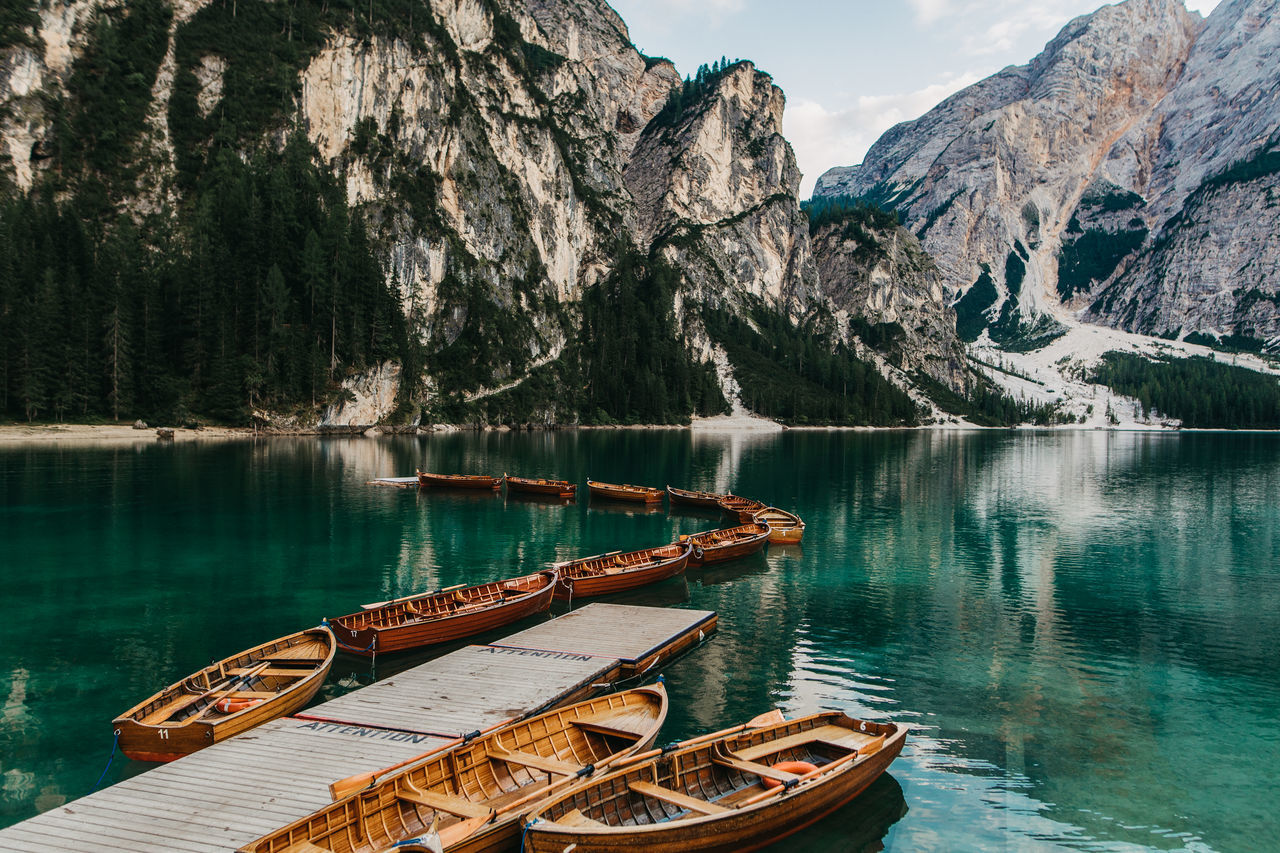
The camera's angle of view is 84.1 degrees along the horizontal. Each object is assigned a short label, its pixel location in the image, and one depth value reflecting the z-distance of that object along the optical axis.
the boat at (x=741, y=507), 57.89
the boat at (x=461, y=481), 76.12
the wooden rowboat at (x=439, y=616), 26.53
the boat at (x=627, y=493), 70.25
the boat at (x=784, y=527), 51.69
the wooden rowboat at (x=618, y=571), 35.75
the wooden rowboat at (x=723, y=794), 13.39
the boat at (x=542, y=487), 72.64
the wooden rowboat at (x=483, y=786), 12.88
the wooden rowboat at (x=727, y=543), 44.16
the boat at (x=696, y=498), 65.94
